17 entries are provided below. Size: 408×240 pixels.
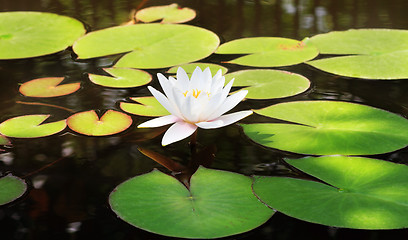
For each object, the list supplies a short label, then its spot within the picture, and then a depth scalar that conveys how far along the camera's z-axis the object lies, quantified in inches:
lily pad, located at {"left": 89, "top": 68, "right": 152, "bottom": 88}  91.7
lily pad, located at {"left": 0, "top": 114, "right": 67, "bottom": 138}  86.1
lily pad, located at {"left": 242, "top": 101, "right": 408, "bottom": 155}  84.2
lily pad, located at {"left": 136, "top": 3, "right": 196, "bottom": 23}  104.3
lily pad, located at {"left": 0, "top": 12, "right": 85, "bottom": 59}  98.0
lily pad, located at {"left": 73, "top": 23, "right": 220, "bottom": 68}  95.6
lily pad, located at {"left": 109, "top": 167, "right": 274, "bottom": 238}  78.6
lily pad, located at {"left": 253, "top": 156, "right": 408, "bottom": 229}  79.1
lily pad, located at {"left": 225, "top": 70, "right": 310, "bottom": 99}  90.1
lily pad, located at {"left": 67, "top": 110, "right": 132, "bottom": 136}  86.1
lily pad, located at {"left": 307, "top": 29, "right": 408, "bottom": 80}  93.1
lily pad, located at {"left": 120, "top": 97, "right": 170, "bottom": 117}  87.7
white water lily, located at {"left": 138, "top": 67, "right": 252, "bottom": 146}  82.7
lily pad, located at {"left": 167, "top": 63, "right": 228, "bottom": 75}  93.3
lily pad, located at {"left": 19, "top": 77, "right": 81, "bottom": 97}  90.8
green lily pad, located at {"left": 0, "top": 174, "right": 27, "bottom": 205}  80.9
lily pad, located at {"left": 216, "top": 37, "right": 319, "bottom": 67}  94.8
